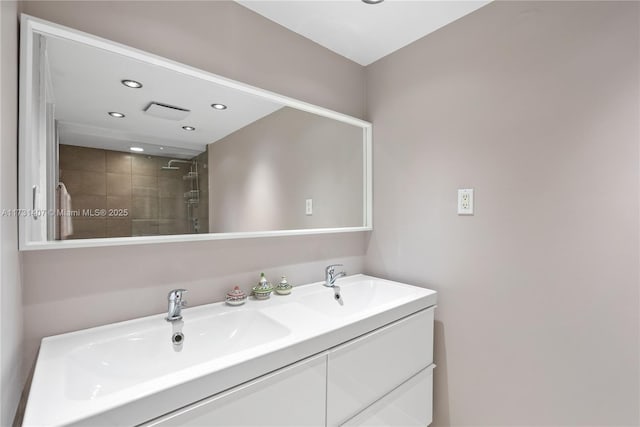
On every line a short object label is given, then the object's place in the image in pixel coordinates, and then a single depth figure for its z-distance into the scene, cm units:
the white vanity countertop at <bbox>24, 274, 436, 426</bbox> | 67
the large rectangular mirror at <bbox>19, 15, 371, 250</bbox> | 96
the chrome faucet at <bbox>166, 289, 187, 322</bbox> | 114
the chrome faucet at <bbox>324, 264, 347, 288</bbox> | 167
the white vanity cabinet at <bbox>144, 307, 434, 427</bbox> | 82
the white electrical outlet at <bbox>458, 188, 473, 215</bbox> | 148
